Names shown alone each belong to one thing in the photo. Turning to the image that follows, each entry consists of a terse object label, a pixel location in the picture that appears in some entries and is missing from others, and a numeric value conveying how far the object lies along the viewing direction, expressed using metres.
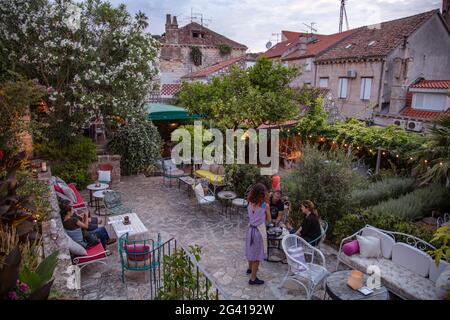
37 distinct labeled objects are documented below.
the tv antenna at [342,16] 36.59
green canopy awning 16.03
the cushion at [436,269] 5.71
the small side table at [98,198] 9.80
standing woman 6.24
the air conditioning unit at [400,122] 18.67
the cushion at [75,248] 6.05
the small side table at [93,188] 10.37
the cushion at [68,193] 8.98
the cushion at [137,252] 6.16
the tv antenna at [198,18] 32.47
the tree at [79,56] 10.93
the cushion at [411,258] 5.95
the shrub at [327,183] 8.13
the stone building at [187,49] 30.47
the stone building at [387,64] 21.33
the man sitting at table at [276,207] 8.21
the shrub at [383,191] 10.09
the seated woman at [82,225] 6.67
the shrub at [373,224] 7.11
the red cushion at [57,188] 8.84
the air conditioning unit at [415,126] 17.39
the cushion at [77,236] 6.58
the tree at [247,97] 13.84
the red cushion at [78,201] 9.02
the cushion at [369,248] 6.64
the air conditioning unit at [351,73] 23.28
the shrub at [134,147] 13.87
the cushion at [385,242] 6.61
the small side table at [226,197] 10.13
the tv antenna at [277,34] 42.28
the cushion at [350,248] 6.79
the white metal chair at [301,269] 5.88
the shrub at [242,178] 10.85
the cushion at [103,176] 11.79
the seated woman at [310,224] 6.87
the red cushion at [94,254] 6.19
